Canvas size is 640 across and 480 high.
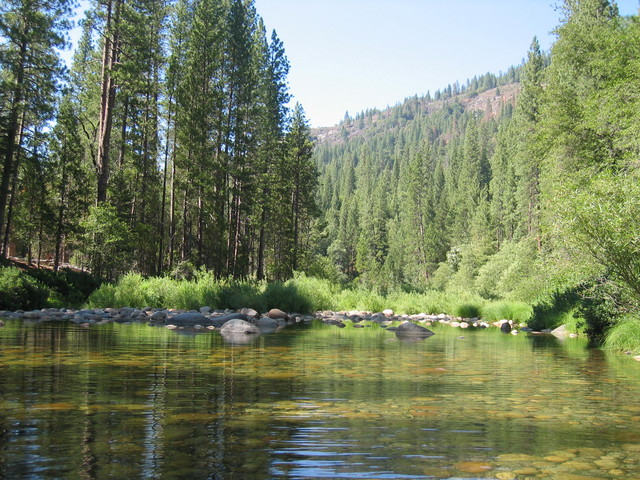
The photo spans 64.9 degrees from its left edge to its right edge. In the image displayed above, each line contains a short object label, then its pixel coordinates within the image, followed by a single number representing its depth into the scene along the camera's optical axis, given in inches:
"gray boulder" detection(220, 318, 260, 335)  499.5
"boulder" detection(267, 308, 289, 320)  739.4
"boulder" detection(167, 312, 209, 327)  561.9
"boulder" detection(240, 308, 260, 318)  721.0
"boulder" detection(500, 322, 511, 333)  720.5
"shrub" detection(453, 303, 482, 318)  1031.6
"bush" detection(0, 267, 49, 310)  638.5
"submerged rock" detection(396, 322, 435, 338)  547.5
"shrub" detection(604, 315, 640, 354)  429.7
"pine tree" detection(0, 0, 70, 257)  817.5
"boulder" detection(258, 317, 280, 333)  577.3
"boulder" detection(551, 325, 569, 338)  626.8
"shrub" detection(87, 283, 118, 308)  739.4
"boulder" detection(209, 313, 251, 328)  574.9
